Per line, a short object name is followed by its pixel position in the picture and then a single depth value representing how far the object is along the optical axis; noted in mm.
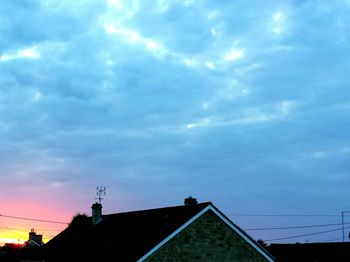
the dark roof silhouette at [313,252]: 58125
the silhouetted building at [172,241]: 32312
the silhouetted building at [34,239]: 63138
